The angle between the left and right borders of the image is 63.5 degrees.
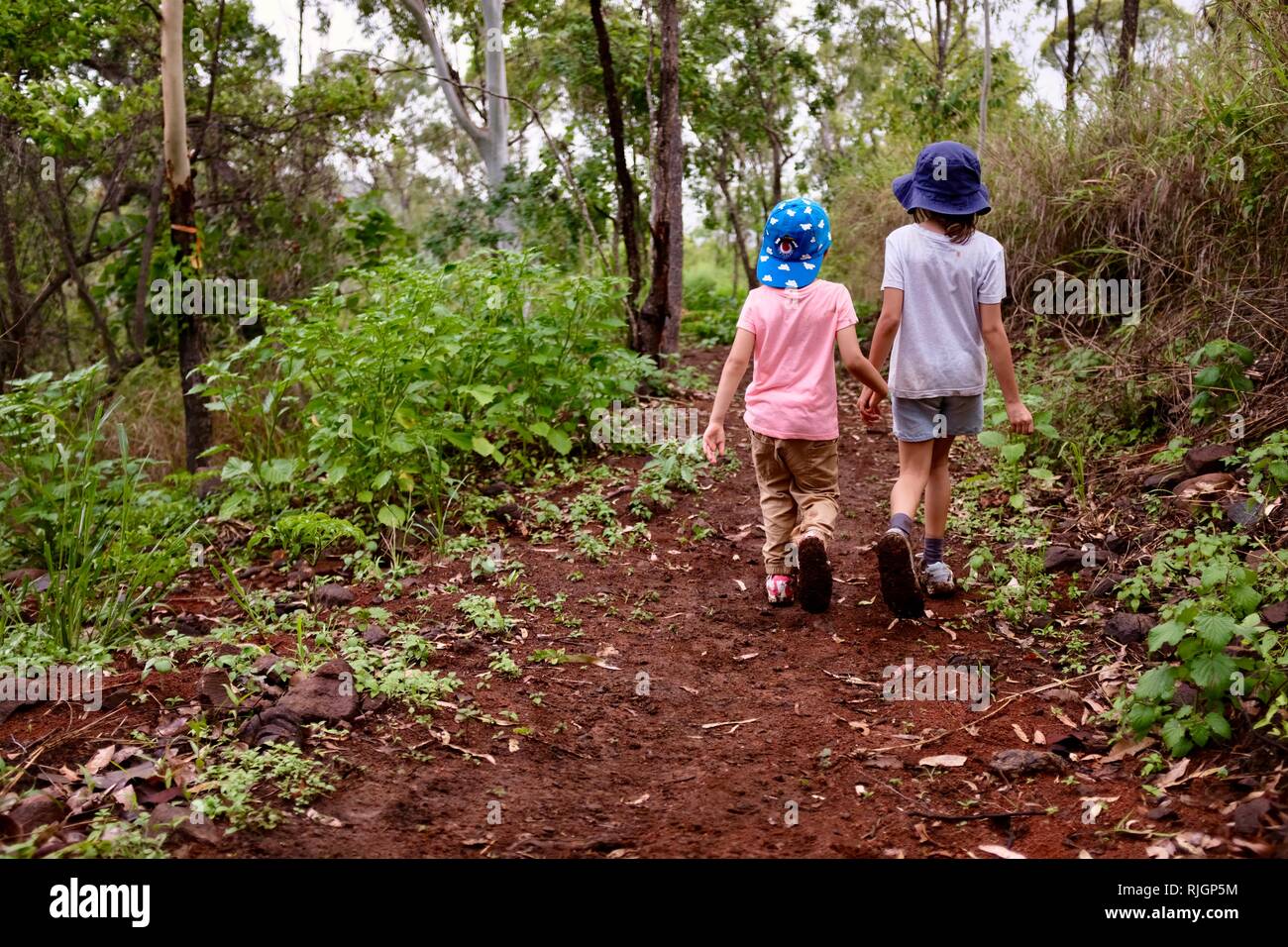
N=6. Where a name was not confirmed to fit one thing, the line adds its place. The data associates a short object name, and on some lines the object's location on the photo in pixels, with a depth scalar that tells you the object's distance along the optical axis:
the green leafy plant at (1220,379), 5.12
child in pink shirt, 4.30
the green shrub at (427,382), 5.50
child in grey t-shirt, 4.11
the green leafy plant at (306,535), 4.66
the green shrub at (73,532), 4.07
